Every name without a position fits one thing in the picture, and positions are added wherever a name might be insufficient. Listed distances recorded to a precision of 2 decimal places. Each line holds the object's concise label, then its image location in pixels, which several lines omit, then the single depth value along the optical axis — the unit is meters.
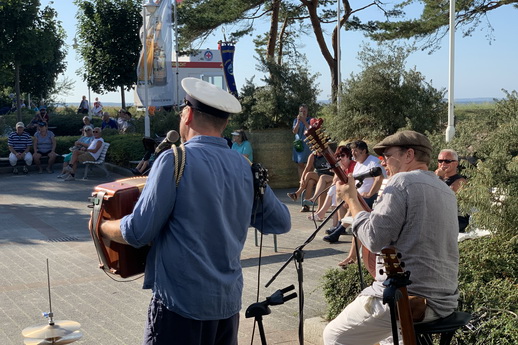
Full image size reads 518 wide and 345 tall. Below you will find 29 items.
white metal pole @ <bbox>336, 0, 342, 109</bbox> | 24.34
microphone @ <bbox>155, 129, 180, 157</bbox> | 3.51
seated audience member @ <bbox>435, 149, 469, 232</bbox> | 7.28
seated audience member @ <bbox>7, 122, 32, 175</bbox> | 18.28
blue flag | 23.56
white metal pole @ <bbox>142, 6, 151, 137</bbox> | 18.73
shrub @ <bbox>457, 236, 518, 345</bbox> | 4.28
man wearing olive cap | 3.42
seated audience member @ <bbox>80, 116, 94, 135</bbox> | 19.91
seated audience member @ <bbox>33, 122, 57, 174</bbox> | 18.56
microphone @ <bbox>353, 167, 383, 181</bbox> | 4.04
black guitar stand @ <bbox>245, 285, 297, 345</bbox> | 3.12
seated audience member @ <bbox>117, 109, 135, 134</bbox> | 22.47
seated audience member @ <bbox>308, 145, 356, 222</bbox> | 9.82
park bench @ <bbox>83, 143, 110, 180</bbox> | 17.19
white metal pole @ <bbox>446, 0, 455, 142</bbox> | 11.76
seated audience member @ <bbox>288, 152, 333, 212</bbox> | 12.16
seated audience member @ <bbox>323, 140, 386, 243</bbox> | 9.39
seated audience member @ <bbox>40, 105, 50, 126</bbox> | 27.05
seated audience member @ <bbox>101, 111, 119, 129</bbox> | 23.16
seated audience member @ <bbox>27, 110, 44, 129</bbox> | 24.52
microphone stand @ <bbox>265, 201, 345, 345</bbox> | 3.63
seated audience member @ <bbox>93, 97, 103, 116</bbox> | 39.12
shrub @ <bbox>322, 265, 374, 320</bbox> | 5.42
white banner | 19.00
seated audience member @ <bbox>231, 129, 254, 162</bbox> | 14.02
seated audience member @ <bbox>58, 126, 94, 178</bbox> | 17.34
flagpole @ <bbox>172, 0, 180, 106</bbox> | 21.39
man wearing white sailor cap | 2.89
